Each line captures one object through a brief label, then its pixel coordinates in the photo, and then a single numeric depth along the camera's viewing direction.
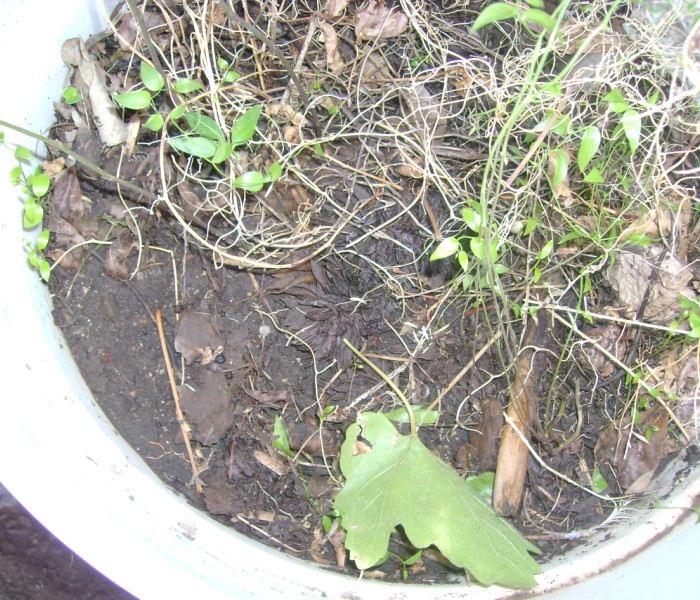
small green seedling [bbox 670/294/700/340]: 0.40
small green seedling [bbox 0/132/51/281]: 0.38
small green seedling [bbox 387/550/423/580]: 0.41
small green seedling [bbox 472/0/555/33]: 0.31
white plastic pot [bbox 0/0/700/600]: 0.35
